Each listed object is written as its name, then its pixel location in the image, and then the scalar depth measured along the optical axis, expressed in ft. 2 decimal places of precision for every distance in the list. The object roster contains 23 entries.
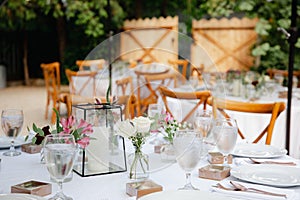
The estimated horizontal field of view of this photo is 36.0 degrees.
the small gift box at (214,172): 4.50
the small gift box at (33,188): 4.00
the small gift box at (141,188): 3.96
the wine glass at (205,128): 5.39
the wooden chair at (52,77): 20.03
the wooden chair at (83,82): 16.73
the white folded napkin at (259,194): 3.91
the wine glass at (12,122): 5.53
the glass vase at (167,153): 4.85
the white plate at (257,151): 5.46
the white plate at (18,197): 3.78
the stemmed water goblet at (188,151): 4.09
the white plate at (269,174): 4.31
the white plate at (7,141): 5.94
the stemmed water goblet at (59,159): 3.65
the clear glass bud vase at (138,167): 4.37
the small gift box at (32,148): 5.68
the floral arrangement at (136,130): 4.33
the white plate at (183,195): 3.74
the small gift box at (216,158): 5.05
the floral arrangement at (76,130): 4.40
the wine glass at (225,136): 4.93
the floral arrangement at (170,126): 4.85
